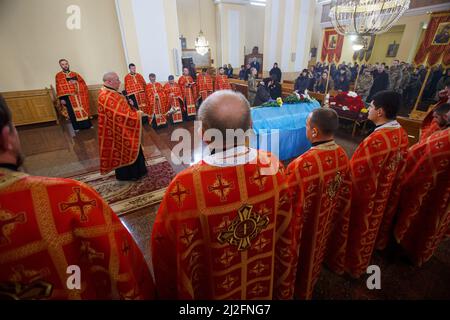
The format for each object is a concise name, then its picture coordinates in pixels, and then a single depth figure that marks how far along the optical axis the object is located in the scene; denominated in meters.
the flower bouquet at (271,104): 5.48
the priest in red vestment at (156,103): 7.11
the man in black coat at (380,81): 8.73
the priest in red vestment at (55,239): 0.83
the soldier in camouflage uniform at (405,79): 10.46
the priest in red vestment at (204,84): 8.75
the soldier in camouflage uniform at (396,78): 10.35
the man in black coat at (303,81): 8.90
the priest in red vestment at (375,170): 1.87
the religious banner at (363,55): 14.93
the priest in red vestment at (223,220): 1.11
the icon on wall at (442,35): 7.65
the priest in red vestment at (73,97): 6.75
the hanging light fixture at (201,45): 9.55
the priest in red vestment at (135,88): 7.13
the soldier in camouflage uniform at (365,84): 9.88
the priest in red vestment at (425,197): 2.03
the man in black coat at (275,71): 9.59
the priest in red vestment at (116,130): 3.56
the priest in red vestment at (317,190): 1.58
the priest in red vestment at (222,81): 9.02
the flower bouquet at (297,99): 5.79
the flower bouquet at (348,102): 6.19
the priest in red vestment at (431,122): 2.57
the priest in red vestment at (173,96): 7.48
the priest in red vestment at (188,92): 7.88
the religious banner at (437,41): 7.67
